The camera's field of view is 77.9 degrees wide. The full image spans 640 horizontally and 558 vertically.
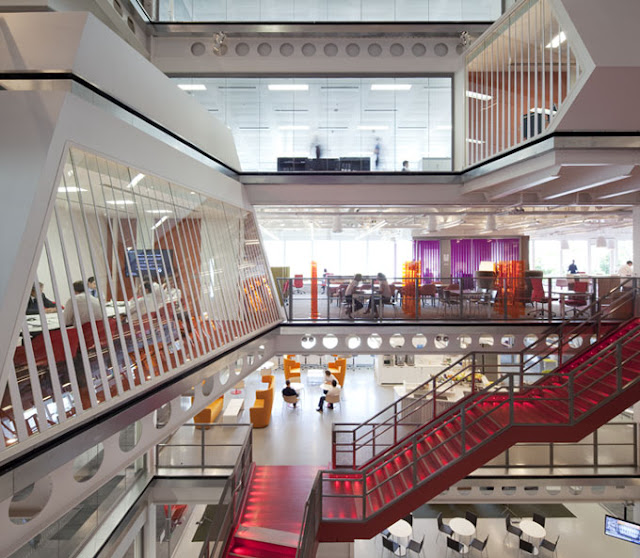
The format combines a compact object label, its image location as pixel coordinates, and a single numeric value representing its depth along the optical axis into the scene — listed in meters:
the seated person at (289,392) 14.58
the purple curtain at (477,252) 19.12
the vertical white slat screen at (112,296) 3.28
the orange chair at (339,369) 16.66
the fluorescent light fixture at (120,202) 4.41
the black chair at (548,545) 9.27
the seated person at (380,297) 9.73
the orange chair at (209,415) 13.29
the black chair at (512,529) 9.90
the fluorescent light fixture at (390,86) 10.34
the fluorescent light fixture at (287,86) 10.34
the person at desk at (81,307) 3.66
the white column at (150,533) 8.39
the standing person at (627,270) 15.87
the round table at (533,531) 9.30
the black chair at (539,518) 10.03
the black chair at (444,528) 10.00
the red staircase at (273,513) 7.36
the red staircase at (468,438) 6.50
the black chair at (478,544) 9.33
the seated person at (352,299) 9.87
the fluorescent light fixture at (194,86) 10.38
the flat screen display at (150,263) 4.70
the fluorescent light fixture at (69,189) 3.59
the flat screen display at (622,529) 9.16
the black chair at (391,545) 9.39
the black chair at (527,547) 9.20
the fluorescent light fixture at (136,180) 4.79
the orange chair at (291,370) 16.28
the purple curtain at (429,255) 19.47
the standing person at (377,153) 10.07
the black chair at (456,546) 9.31
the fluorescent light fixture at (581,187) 6.94
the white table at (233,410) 13.02
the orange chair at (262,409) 12.89
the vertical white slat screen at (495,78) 6.84
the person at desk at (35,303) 3.17
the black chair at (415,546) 9.27
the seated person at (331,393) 14.10
